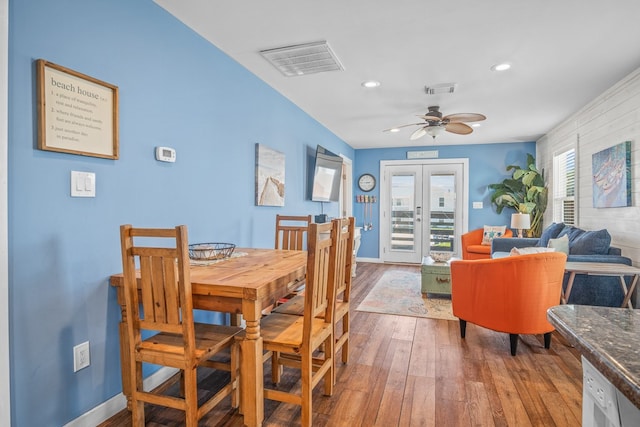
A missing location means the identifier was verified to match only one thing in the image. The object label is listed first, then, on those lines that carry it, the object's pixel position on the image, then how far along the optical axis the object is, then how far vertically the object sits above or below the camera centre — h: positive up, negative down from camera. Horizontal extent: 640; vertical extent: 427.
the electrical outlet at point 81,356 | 1.71 -0.74
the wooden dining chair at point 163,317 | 1.52 -0.50
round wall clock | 7.30 +0.50
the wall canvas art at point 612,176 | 3.27 +0.30
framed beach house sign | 1.55 +0.44
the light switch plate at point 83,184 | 1.68 +0.11
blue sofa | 3.09 -0.49
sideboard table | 2.71 -0.50
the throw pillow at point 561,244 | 3.68 -0.39
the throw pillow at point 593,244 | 3.38 -0.36
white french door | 6.80 -0.03
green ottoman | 4.26 -0.87
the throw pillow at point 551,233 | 4.44 -0.34
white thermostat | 2.17 +0.33
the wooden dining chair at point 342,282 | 2.03 -0.49
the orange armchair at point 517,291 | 2.56 -0.63
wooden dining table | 1.58 -0.44
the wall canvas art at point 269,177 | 3.36 +0.30
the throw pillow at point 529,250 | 3.06 -0.39
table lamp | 5.36 -0.22
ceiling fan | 3.70 +0.93
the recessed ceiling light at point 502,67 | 3.00 +1.20
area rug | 3.79 -1.13
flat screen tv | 4.73 +0.43
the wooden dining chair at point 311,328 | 1.73 -0.66
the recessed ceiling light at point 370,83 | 3.45 +1.21
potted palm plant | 5.76 +0.23
